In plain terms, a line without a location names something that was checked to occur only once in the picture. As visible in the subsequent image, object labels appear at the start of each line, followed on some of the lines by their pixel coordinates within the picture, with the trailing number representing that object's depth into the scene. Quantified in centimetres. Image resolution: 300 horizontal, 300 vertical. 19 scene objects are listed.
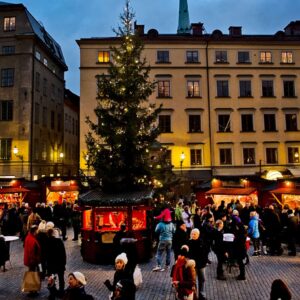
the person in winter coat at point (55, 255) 988
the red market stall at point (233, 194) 2597
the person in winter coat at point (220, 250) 1200
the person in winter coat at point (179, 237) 1154
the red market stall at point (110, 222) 1452
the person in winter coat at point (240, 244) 1187
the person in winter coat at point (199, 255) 984
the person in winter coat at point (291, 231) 1560
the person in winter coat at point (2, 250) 1151
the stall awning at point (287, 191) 2119
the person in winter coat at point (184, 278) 782
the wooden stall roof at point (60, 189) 2991
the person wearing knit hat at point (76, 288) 548
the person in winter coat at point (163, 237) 1351
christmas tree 1647
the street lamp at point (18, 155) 3569
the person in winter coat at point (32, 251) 1064
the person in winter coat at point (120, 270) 671
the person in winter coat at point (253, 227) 1538
